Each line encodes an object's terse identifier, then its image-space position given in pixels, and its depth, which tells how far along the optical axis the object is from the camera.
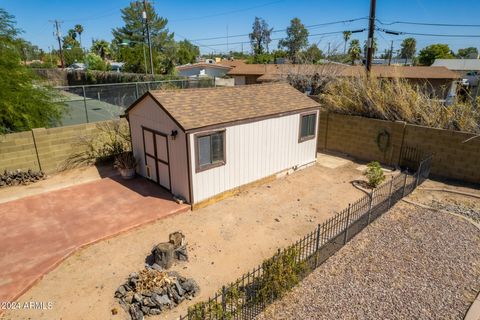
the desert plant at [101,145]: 12.16
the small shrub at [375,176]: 10.49
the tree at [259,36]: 81.38
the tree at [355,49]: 48.56
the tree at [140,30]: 58.25
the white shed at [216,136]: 8.66
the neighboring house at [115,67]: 53.85
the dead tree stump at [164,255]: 6.27
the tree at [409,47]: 74.50
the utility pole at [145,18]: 24.50
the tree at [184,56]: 69.19
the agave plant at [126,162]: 10.73
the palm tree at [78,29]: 95.69
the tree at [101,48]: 83.31
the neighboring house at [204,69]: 48.59
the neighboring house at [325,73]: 20.97
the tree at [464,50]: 99.95
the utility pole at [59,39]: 50.41
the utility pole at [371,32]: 14.52
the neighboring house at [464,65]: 39.06
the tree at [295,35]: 73.25
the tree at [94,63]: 52.56
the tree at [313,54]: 22.61
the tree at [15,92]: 10.82
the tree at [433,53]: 61.44
